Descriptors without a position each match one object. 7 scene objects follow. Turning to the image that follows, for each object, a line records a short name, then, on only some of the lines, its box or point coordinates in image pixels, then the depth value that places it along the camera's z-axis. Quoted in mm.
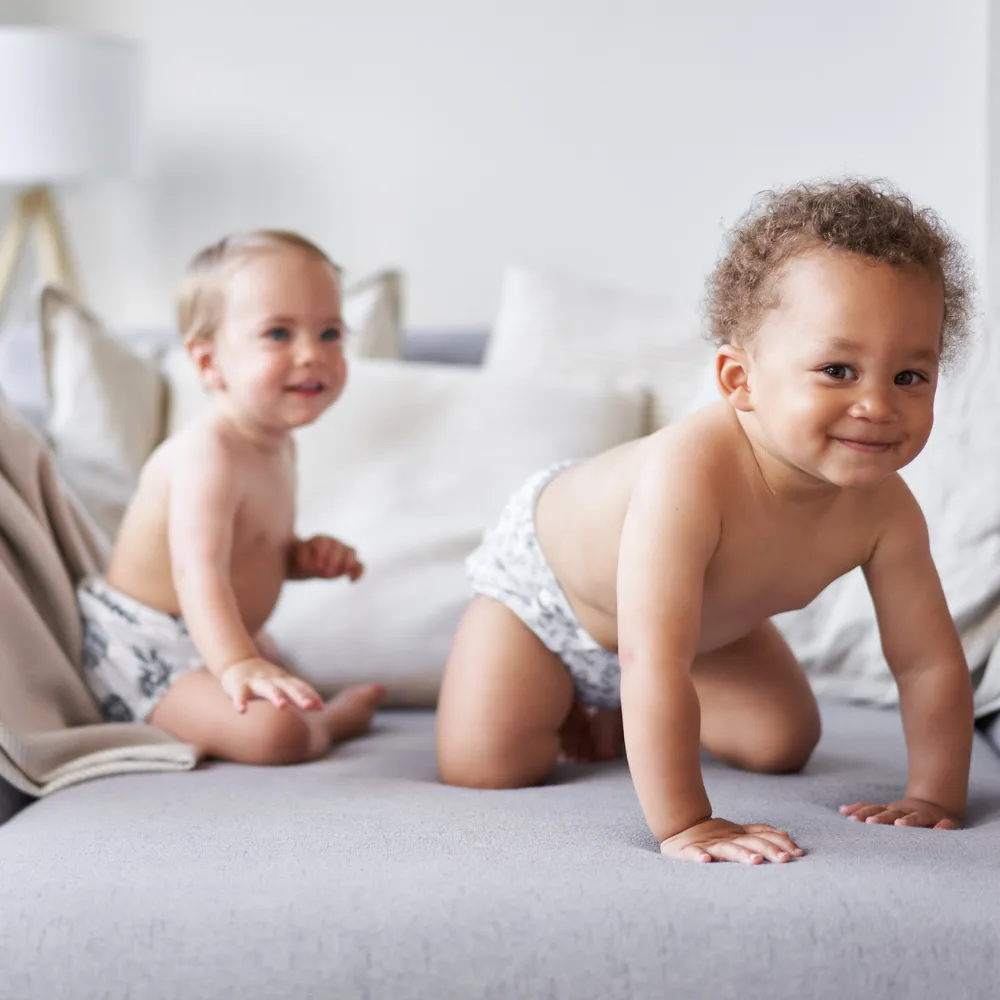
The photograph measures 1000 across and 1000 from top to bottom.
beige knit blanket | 1256
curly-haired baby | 1004
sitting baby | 1420
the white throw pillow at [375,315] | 2033
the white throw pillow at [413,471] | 1621
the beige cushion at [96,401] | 1833
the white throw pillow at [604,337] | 1928
